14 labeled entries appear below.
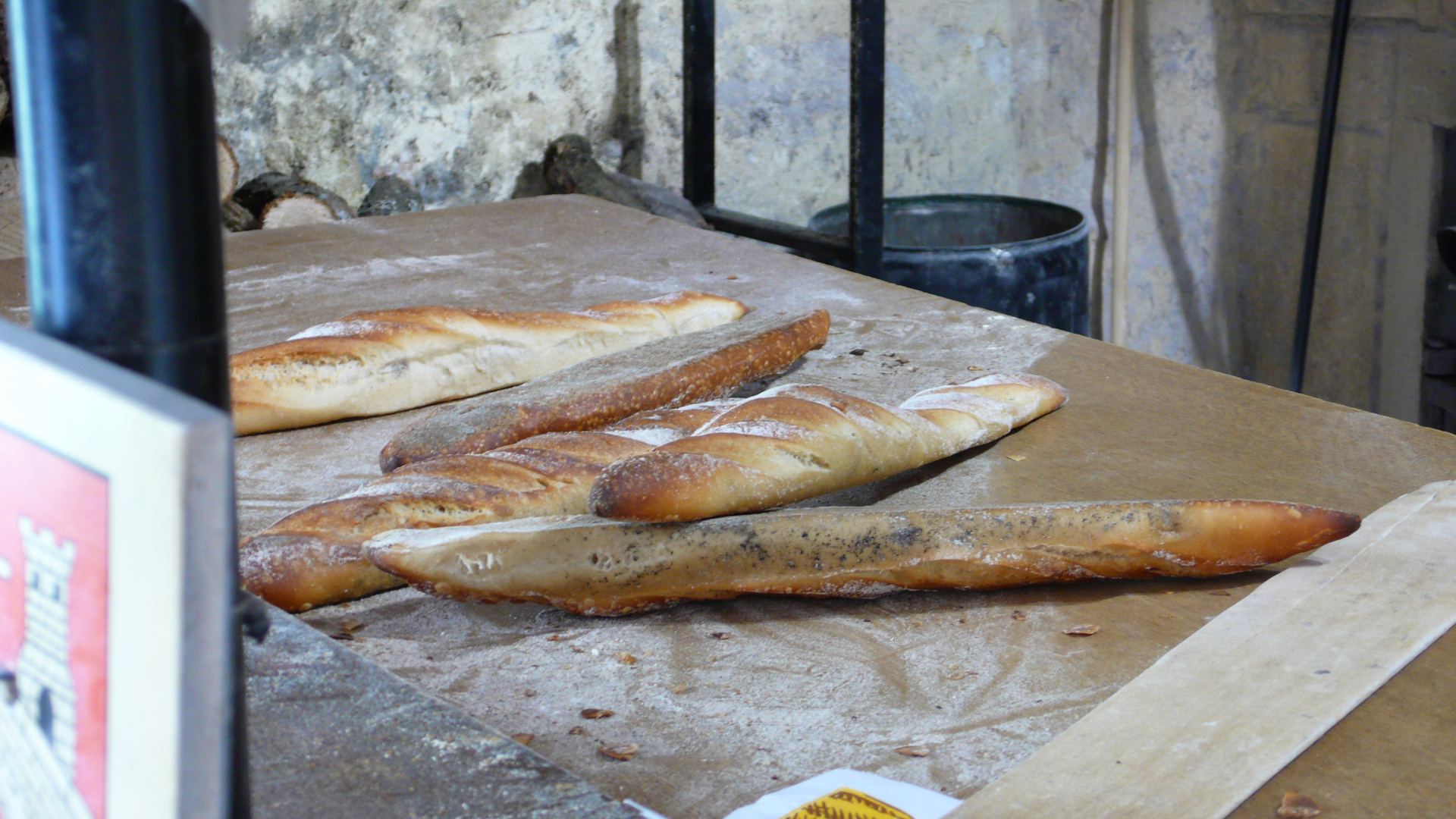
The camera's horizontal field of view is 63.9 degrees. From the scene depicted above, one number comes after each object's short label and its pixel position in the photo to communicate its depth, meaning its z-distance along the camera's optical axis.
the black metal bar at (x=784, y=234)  3.13
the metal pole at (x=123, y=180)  0.31
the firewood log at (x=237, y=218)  3.20
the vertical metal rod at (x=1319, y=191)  3.30
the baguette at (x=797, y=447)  1.01
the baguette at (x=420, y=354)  1.53
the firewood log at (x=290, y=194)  3.27
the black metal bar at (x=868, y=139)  2.88
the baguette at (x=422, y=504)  1.04
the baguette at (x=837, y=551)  1.00
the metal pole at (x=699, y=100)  3.55
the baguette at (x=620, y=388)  1.36
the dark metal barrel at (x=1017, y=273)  2.94
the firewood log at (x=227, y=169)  3.15
